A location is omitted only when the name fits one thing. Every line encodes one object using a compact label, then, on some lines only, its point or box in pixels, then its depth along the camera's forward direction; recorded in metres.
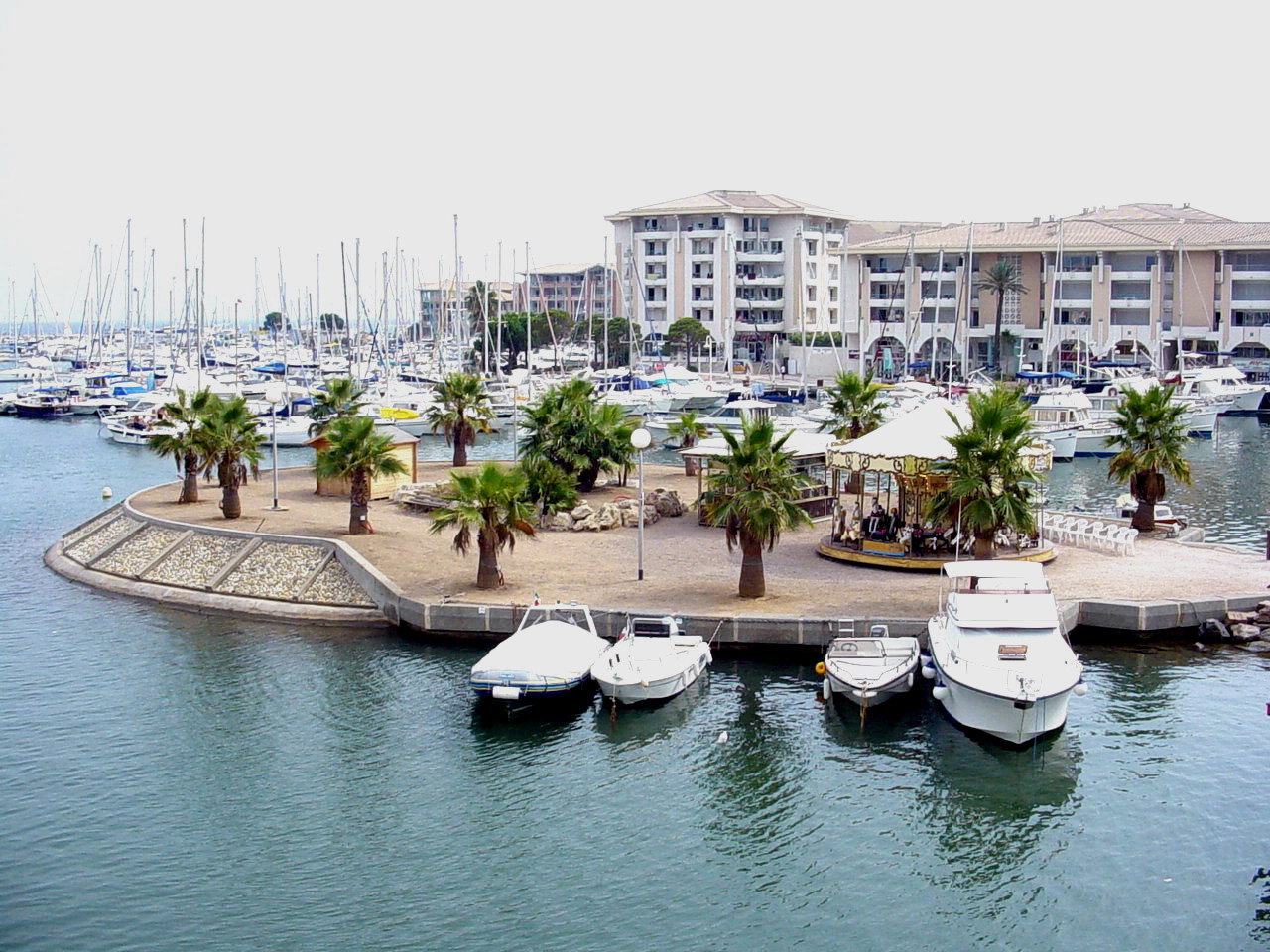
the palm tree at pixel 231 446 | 44.00
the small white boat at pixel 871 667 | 27.91
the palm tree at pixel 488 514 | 34.06
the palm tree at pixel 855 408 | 50.56
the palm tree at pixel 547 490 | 42.91
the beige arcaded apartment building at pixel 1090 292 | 110.06
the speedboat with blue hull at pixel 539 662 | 28.27
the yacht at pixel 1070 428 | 76.94
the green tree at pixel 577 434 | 47.84
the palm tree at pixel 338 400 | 49.50
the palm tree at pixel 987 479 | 33.59
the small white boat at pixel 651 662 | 28.41
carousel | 36.59
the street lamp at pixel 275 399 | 42.84
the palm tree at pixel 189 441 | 45.62
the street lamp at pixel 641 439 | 34.09
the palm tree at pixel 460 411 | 56.69
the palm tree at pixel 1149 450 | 41.22
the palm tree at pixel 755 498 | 32.47
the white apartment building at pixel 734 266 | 135.25
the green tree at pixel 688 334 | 131.50
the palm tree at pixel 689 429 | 51.66
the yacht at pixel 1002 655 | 26.09
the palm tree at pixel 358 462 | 40.72
